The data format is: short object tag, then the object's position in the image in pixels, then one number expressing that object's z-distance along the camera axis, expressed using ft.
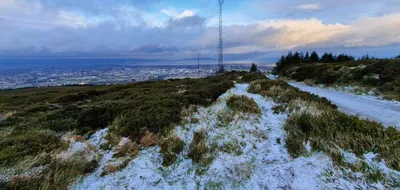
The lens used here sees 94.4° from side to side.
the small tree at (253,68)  185.05
